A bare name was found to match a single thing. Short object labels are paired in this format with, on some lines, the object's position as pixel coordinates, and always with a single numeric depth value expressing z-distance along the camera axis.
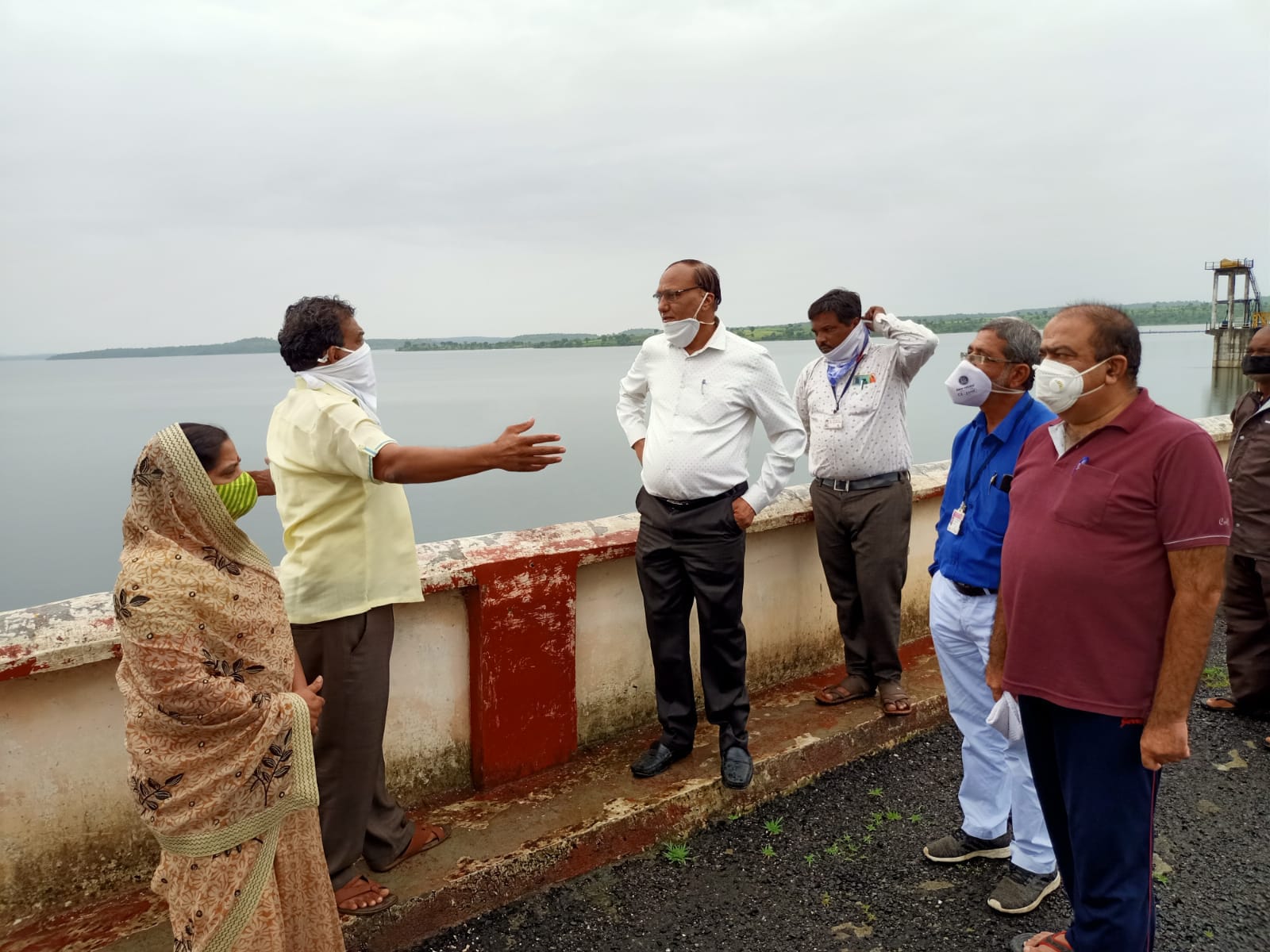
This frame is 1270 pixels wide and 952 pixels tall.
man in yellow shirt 2.24
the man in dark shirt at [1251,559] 3.77
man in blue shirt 2.45
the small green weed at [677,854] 2.68
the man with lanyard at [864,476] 3.38
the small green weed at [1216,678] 4.11
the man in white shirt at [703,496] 2.88
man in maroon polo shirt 1.74
